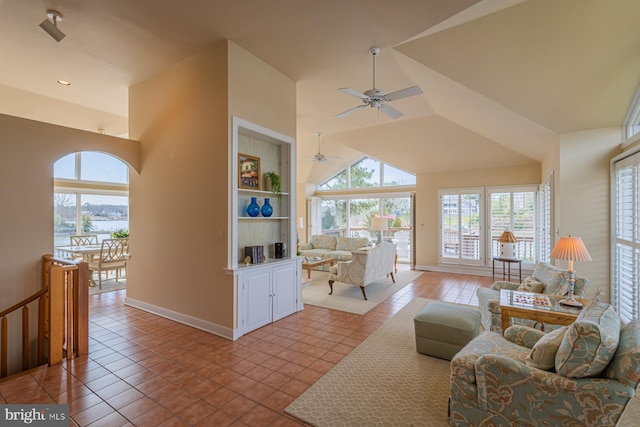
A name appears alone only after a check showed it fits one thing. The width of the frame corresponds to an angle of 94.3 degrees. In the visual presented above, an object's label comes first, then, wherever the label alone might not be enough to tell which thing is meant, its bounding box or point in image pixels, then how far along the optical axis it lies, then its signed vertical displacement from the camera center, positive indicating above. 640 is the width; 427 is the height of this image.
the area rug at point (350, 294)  5.02 -1.58
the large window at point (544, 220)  5.15 -0.15
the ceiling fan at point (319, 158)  7.94 +1.46
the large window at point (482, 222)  7.04 -0.24
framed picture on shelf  4.08 +0.57
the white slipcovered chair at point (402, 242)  9.49 -0.96
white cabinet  3.77 -1.14
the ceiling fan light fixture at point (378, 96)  3.68 +1.50
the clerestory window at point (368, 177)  9.23 +1.16
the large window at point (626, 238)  3.22 -0.29
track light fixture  3.07 +1.93
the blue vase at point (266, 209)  4.32 +0.04
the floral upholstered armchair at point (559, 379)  1.62 -1.00
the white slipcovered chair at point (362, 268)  5.45 -1.07
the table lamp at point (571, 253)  2.99 -0.41
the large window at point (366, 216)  9.42 -0.15
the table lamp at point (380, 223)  7.89 -0.30
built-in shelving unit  3.76 -0.33
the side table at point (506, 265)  6.32 -1.25
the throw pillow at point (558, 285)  3.24 -0.82
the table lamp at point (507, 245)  6.32 -0.72
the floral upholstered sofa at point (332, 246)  8.12 -1.04
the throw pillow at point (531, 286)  3.56 -0.90
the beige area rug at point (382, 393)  2.20 -1.53
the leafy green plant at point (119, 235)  7.51 -0.60
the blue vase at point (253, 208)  4.13 +0.05
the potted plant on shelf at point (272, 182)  4.49 +0.45
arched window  7.83 +0.43
